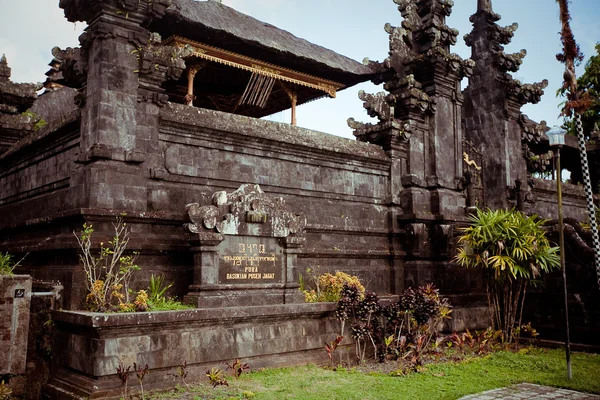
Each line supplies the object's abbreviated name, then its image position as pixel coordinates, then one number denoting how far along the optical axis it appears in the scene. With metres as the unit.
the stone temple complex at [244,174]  7.71
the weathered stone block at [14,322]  6.77
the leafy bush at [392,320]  8.78
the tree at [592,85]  23.38
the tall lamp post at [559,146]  8.29
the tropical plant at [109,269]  7.19
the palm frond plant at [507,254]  10.27
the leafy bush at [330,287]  9.15
